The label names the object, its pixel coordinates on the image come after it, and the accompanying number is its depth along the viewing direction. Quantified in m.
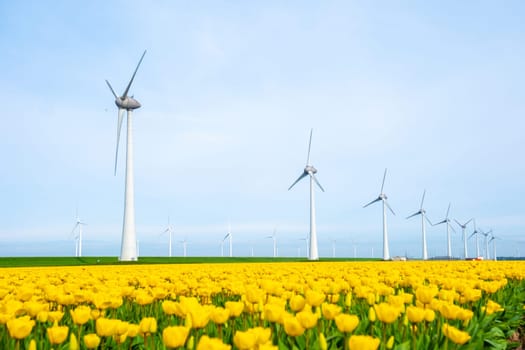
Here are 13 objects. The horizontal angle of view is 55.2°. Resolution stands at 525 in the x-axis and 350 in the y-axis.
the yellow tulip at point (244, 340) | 3.59
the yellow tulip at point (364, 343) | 3.61
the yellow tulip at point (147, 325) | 4.68
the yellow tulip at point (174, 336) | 3.73
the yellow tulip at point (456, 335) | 4.37
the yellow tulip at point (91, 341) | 4.37
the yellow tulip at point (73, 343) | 4.35
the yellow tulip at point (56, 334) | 4.46
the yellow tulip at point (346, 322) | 4.38
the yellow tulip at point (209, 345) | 3.34
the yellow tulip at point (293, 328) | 4.29
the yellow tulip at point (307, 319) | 4.37
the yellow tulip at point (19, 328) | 4.57
